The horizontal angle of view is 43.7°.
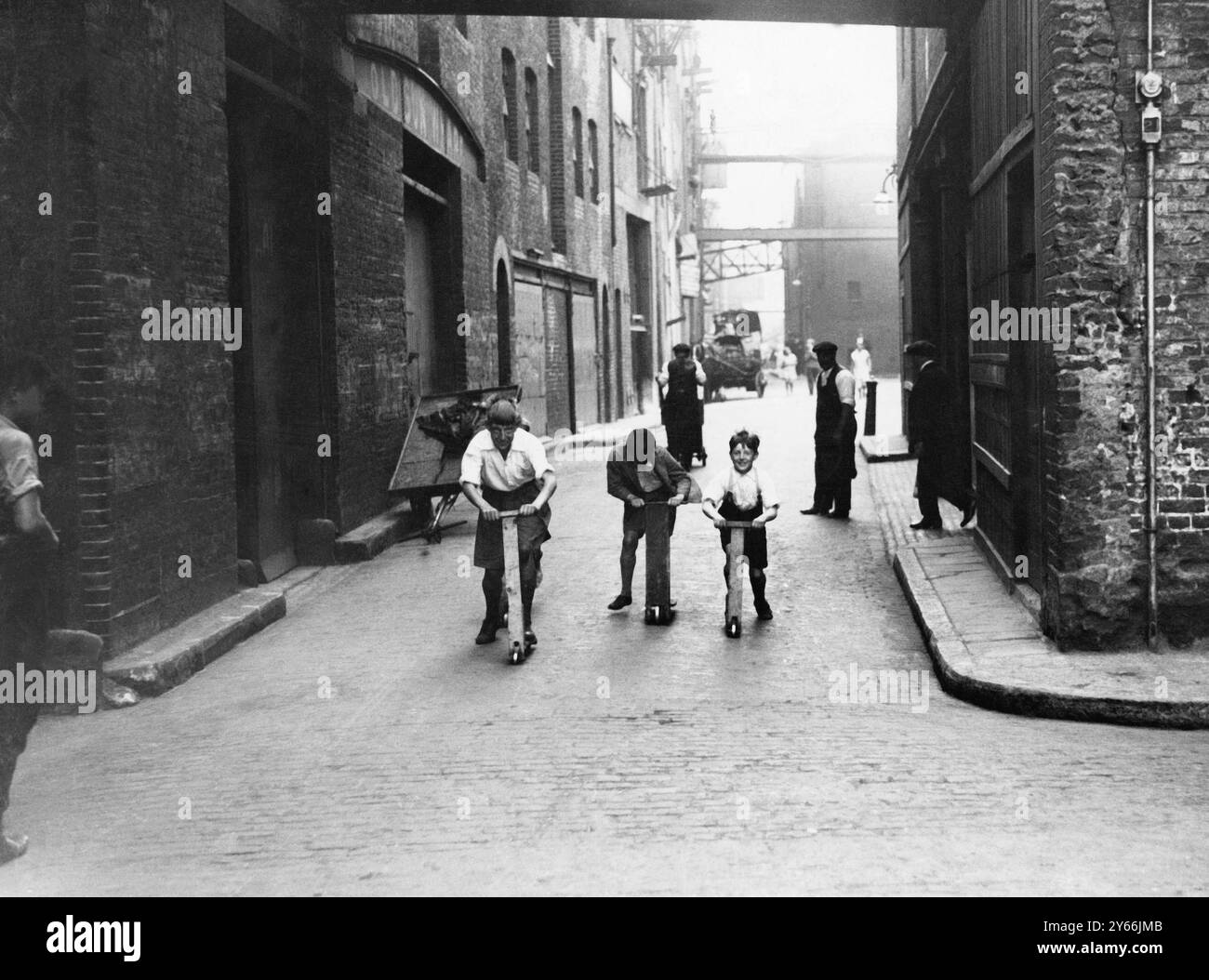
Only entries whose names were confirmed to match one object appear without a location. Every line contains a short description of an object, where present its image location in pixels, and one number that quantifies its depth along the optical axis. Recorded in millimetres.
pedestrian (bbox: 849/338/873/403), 35125
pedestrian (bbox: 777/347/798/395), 49100
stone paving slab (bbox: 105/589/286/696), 8219
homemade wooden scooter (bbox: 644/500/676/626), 9922
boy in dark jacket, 9969
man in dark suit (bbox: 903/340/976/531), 13047
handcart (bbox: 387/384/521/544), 14367
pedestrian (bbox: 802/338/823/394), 44619
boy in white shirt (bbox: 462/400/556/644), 9180
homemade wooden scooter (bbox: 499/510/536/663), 8812
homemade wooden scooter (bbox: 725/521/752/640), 9477
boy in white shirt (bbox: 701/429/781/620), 9570
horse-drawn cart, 42688
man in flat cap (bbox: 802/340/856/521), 14391
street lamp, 25656
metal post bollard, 20672
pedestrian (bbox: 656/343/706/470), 18203
